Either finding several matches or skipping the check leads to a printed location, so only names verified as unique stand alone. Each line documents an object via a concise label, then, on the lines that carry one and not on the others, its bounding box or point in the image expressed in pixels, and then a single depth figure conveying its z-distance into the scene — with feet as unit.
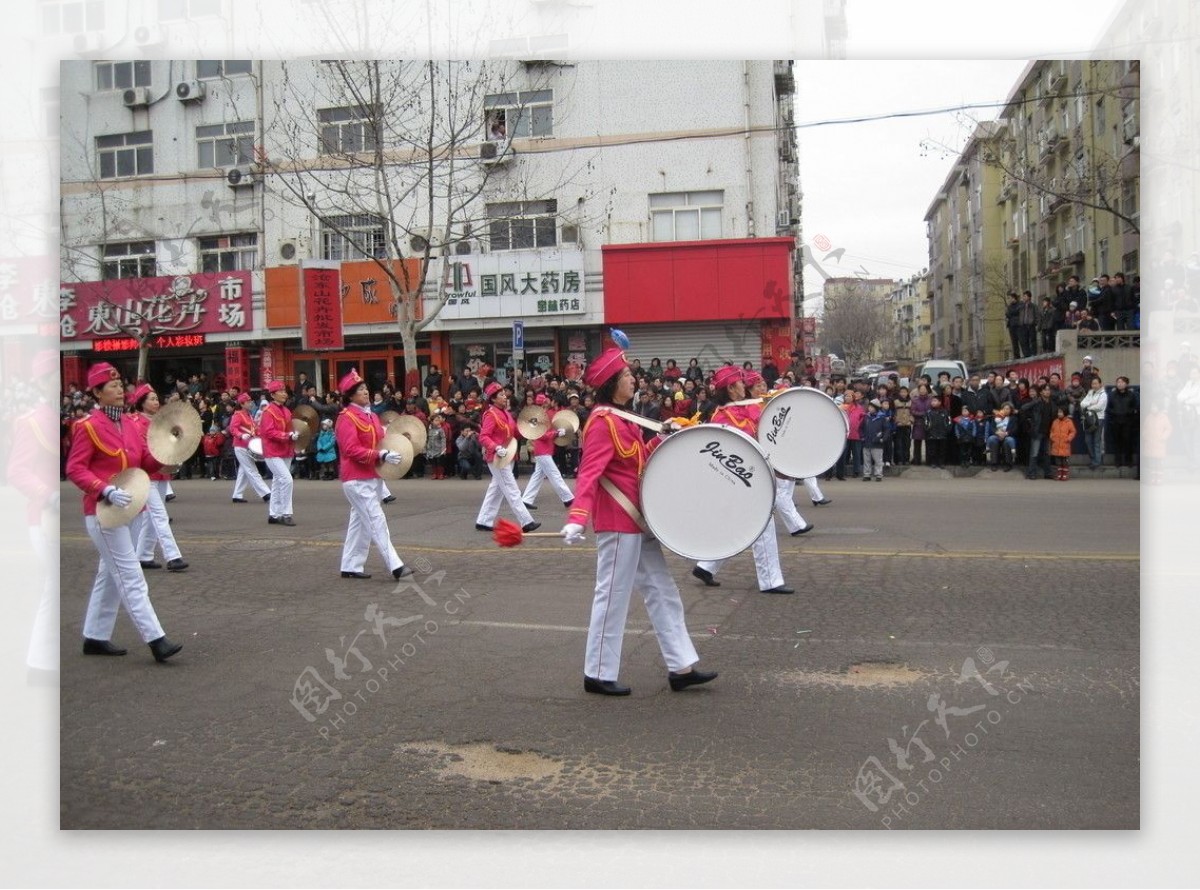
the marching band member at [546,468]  45.16
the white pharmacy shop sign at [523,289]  63.57
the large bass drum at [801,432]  28.14
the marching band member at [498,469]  40.68
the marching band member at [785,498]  31.32
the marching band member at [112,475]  21.04
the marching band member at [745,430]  27.86
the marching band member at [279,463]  43.98
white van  70.05
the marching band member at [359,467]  31.55
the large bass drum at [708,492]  18.10
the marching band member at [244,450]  48.26
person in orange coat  44.96
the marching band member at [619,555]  19.51
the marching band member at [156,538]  33.53
